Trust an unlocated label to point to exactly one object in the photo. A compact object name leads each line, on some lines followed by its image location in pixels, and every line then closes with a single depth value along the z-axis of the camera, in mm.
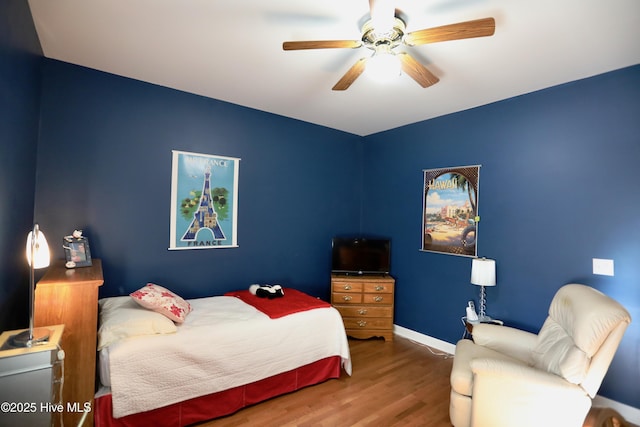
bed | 1879
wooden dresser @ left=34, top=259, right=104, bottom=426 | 1708
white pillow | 1908
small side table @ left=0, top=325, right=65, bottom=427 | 1257
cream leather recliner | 1705
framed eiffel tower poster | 2973
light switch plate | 2328
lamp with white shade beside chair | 2811
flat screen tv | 3828
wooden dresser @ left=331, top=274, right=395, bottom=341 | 3602
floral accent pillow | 2160
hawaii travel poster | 3189
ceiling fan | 1472
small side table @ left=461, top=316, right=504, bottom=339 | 2789
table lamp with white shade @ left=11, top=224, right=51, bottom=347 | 1407
